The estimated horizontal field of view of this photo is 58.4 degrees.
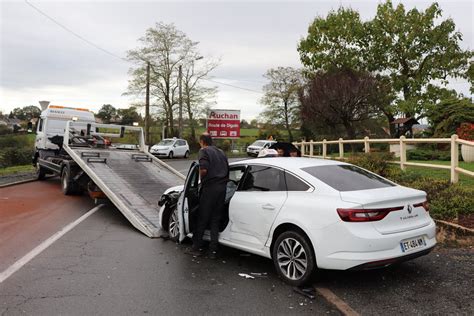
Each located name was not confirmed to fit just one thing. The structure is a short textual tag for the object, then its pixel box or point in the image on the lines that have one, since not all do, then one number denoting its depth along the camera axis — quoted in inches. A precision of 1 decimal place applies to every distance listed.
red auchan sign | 1588.3
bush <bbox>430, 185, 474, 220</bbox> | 290.5
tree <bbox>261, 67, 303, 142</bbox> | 2031.3
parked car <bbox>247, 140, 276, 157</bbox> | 1416.6
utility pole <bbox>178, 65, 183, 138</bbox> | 1520.7
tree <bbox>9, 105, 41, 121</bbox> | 3467.0
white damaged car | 172.7
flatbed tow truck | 350.4
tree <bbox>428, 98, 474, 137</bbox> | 823.1
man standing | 234.5
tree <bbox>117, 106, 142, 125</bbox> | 1689.0
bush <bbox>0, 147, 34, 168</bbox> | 1006.2
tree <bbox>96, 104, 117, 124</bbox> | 3103.3
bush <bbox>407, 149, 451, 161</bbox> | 699.2
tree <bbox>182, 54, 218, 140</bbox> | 1646.2
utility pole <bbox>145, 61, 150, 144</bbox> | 1427.7
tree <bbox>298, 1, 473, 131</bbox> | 1396.4
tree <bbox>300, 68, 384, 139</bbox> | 1247.5
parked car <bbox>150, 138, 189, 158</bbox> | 1257.7
